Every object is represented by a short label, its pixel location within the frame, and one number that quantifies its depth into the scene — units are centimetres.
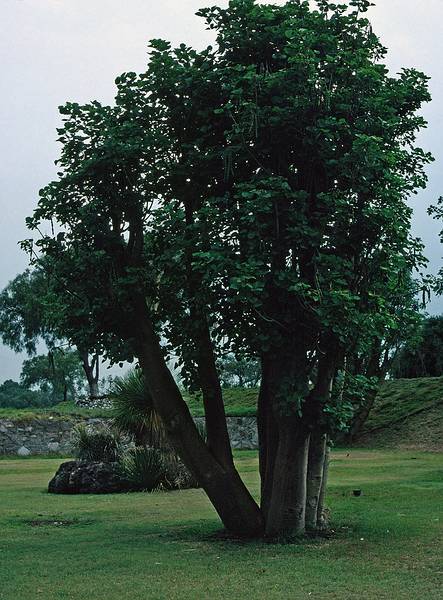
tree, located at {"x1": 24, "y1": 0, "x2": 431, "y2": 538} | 1093
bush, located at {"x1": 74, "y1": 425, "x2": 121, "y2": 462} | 2161
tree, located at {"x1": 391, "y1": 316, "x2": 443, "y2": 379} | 3994
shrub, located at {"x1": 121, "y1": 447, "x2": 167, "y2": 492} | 2034
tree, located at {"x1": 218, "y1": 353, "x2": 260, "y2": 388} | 6519
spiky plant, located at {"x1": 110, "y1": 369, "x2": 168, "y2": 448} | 2102
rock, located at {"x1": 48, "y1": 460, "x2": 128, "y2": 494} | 2039
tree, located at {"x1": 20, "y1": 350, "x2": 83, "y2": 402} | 6450
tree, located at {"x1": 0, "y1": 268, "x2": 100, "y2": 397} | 4900
